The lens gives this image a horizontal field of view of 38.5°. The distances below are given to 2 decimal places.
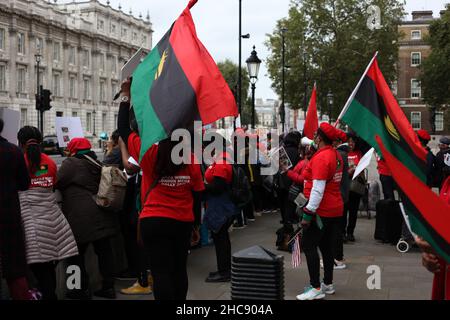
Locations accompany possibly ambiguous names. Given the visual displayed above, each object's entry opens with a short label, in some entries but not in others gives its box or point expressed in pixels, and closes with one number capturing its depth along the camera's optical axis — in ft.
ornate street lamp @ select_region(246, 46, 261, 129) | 63.82
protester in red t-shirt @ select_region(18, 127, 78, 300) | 17.92
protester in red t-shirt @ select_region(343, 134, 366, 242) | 32.91
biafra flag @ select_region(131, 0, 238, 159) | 14.21
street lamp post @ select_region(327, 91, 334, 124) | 132.48
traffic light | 89.19
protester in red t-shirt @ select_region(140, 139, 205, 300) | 14.93
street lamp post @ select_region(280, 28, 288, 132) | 106.82
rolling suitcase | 32.56
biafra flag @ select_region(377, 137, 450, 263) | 10.46
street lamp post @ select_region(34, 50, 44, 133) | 90.41
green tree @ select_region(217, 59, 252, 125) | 300.38
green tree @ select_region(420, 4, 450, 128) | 152.29
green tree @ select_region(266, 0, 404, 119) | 166.71
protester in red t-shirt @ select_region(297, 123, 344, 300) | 20.24
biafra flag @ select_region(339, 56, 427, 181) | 11.75
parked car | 112.27
